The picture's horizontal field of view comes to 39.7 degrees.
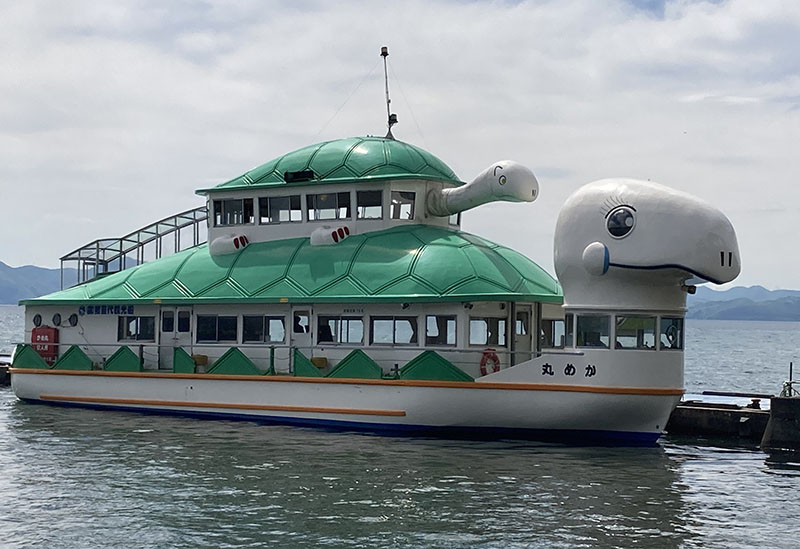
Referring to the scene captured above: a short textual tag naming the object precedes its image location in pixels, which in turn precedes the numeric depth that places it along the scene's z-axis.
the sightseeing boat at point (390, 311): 27.22
